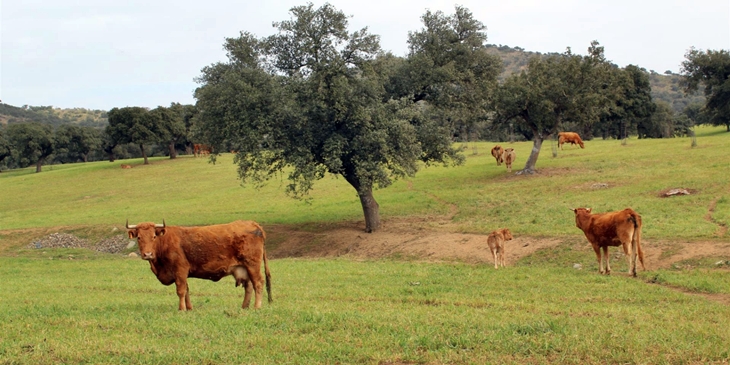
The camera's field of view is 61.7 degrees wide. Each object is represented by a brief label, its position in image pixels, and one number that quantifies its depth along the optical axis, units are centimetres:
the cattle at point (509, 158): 4212
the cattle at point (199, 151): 7756
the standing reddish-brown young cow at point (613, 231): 1620
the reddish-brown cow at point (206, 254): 1218
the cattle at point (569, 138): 5084
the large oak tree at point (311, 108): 2642
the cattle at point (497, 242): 1894
